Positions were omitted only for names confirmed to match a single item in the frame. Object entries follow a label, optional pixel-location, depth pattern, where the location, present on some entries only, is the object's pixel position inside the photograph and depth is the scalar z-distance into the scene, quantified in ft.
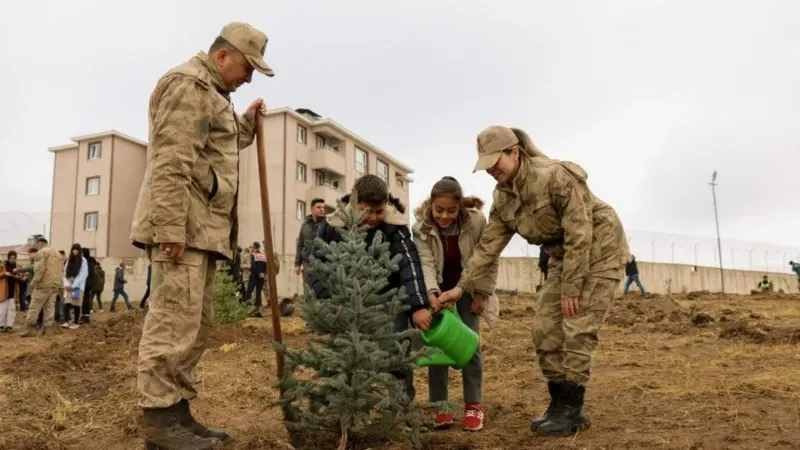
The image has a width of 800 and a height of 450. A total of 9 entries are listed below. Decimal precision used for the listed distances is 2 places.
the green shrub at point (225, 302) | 31.14
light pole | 97.60
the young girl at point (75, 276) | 42.63
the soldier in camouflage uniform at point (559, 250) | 12.20
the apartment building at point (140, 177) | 111.14
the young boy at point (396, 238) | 12.03
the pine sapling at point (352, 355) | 9.66
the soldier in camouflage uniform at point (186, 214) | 10.64
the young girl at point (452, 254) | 13.17
